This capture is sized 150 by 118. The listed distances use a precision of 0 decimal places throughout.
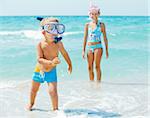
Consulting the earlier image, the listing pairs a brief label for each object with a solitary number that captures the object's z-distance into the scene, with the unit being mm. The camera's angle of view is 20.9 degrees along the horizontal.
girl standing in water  7352
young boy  5043
